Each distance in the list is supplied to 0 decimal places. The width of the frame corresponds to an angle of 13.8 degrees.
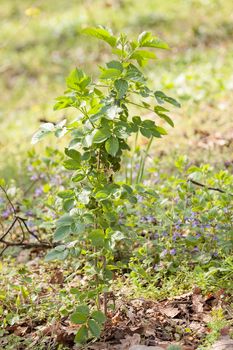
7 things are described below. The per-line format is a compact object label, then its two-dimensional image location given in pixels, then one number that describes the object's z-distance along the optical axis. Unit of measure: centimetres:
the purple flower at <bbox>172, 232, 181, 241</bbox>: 514
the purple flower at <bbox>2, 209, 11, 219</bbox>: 637
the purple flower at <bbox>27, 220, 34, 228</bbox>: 587
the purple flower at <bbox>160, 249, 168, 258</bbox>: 503
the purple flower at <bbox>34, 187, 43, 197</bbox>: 660
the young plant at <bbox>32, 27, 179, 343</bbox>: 398
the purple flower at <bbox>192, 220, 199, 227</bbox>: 513
